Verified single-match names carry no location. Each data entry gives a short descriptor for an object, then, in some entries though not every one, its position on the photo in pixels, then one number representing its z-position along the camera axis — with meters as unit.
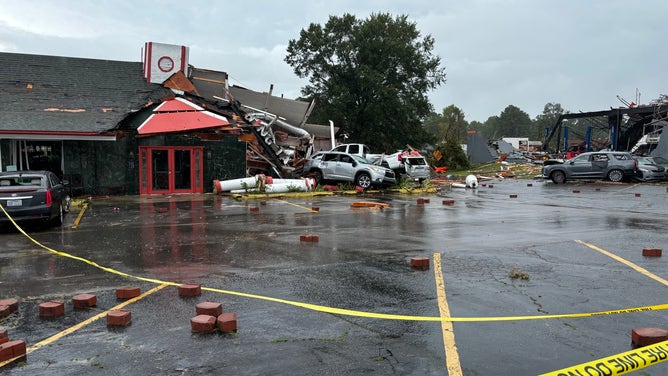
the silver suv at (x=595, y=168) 28.09
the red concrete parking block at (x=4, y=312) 5.27
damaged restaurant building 21.34
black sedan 11.72
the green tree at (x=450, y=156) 45.66
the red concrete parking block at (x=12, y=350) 4.07
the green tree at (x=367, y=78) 49.09
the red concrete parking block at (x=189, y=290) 6.04
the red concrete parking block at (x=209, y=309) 5.07
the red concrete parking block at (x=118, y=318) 4.95
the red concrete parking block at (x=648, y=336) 4.19
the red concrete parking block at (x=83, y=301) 5.59
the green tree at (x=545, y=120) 142.45
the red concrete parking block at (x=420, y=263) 7.44
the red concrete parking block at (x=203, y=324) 4.71
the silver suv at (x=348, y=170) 24.28
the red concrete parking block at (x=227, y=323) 4.73
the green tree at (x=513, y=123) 154.25
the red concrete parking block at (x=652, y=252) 8.27
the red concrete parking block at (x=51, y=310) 5.27
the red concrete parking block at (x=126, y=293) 5.97
